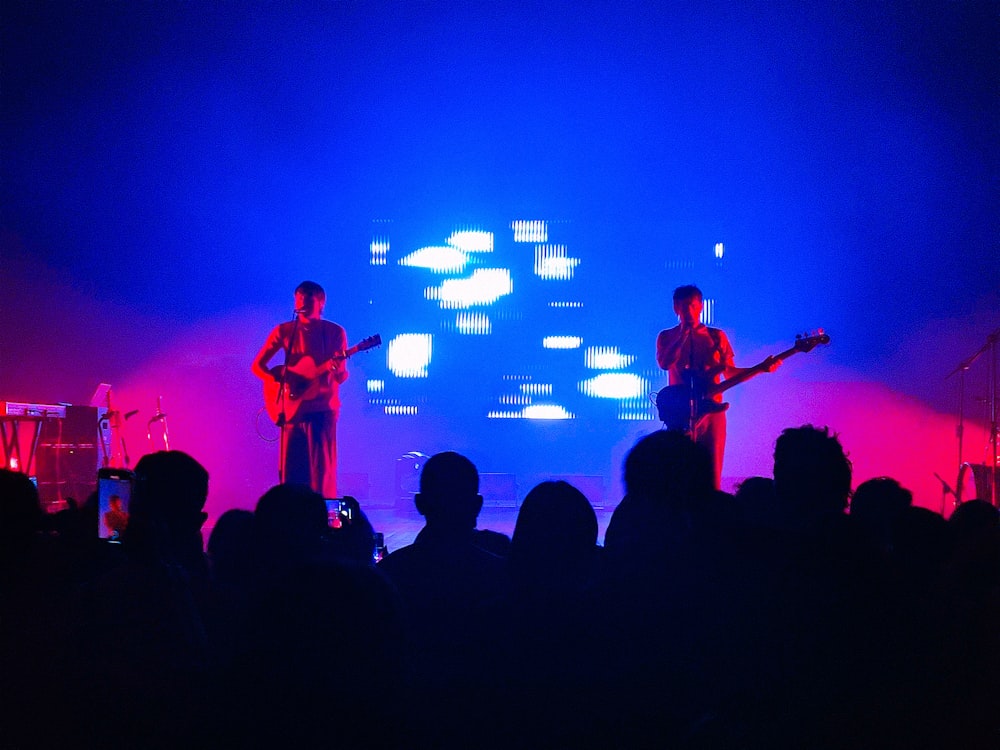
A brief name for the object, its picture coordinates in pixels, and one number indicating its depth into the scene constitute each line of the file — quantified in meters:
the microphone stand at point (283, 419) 5.93
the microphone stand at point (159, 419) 9.33
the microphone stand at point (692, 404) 5.64
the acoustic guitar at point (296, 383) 5.91
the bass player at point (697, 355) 5.69
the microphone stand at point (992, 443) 6.88
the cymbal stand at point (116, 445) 8.79
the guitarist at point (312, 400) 5.92
